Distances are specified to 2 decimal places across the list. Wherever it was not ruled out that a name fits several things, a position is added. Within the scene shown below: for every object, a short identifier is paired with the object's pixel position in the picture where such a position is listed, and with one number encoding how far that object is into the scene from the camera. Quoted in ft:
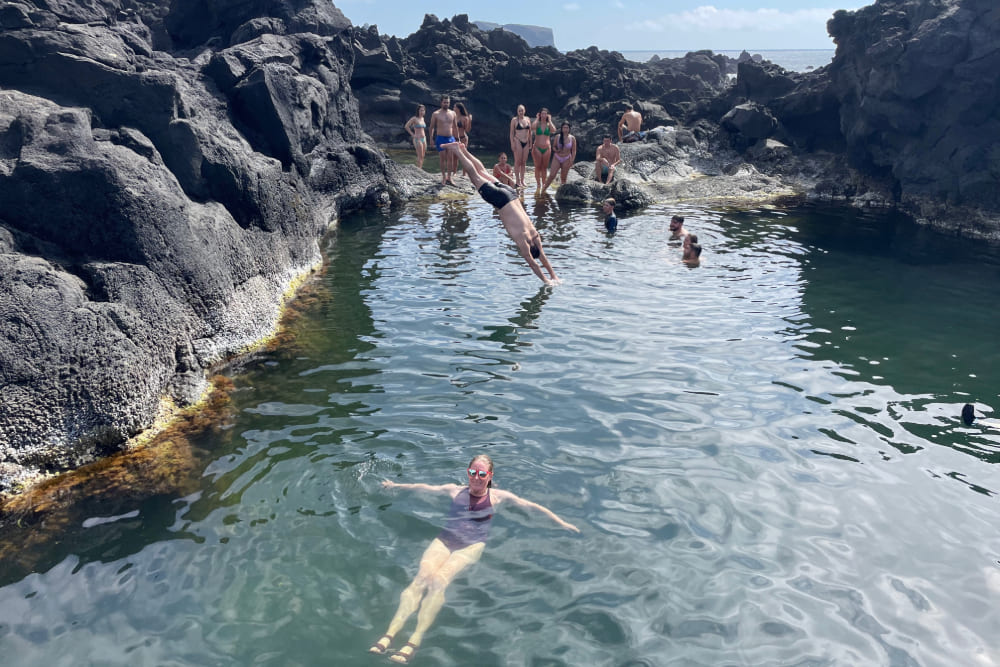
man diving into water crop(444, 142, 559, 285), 37.88
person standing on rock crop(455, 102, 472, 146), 79.33
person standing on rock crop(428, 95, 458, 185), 70.02
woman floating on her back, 14.99
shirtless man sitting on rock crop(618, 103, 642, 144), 84.43
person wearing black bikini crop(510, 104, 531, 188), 69.15
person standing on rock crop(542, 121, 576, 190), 68.87
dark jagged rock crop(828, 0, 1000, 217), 54.60
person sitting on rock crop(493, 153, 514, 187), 62.64
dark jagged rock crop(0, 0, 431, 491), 20.68
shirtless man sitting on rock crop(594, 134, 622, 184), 67.67
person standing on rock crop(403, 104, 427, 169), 76.59
